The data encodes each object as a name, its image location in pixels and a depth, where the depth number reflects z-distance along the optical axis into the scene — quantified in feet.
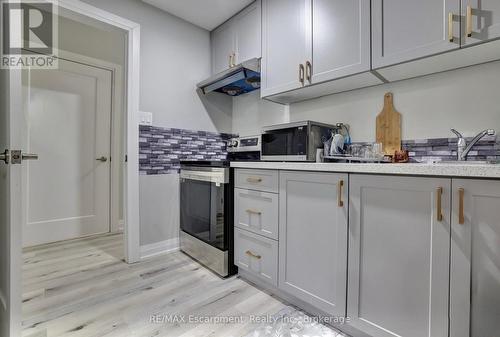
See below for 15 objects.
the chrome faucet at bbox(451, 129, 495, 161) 4.21
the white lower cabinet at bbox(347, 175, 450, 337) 3.26
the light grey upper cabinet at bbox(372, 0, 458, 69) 4.00
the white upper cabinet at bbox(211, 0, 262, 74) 7.34
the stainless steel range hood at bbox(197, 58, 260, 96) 7.15
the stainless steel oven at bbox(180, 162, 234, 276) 6.47
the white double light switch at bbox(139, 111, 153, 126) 7.55
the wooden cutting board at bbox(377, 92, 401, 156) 5.52
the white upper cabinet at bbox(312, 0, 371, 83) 4.98
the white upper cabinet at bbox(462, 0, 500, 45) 3.64
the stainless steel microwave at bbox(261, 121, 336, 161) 5.64
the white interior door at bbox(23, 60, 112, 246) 8.68
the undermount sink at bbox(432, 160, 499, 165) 4.11
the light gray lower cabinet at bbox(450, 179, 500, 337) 2.92
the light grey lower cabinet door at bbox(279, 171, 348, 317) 4.25
